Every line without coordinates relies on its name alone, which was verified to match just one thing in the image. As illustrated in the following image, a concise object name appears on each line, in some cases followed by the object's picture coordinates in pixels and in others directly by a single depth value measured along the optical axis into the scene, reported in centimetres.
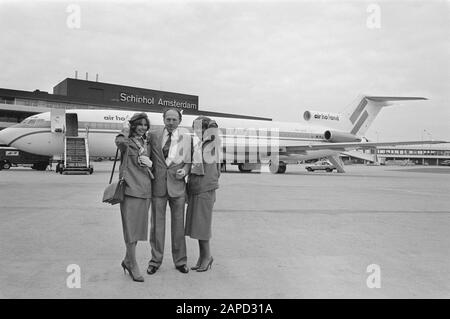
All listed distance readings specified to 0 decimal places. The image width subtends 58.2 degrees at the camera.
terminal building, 5969
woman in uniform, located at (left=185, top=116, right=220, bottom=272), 471
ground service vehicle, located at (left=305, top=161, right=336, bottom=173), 4669
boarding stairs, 2150
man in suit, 462
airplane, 2252
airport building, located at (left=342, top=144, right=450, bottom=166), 12938
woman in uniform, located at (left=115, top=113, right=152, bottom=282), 440
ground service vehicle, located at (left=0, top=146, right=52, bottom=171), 2709
